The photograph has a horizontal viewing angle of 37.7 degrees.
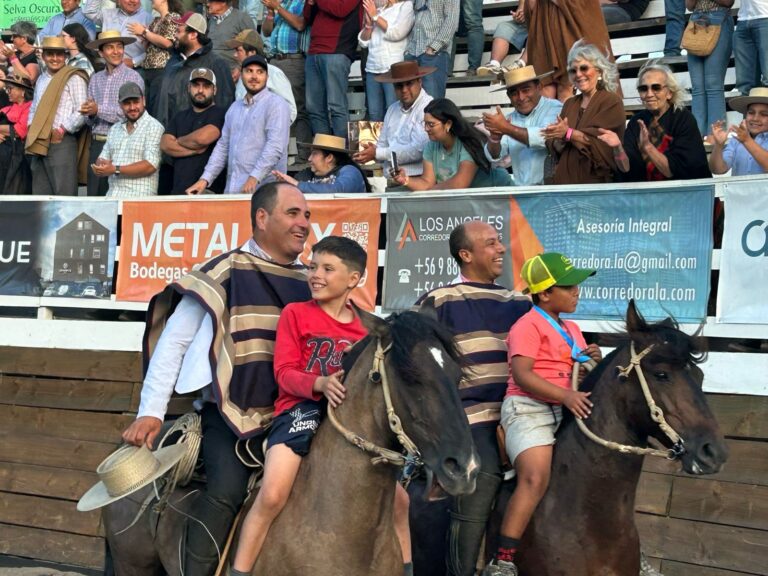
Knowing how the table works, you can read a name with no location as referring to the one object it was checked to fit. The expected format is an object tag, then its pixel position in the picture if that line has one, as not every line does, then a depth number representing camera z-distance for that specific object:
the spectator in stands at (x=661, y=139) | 8.27
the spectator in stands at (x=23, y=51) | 14.73
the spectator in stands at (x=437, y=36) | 11.84
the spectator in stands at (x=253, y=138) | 10.98
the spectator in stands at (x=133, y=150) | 11.45
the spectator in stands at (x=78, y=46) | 13.40
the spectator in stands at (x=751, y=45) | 10.54
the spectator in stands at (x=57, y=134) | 12.60
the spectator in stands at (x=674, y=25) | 11.84
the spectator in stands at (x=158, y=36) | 13.06
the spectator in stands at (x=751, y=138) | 8.61
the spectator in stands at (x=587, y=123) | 8.63
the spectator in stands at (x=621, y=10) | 12.82
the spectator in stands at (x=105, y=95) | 12.34
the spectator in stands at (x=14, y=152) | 13.40
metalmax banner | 9.39
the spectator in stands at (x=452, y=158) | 9.33
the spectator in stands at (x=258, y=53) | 11.91
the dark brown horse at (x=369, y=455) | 4.70
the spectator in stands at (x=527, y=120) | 9.44
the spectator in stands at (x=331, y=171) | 10.20
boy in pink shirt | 5.82
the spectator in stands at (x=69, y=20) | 15.16
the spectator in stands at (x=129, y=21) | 13.70
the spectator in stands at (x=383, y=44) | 12.16
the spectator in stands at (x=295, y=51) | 13.05
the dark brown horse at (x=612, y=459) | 5.50
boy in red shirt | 5.28
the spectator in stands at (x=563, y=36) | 10.55
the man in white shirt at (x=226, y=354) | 5.64
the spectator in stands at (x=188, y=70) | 12.37
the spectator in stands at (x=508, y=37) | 12.66
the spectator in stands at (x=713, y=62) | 10.79
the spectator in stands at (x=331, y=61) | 12.49
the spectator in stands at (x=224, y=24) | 13.28
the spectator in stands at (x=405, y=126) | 10.24
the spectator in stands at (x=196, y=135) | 11.46
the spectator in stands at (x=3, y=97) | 14.73
